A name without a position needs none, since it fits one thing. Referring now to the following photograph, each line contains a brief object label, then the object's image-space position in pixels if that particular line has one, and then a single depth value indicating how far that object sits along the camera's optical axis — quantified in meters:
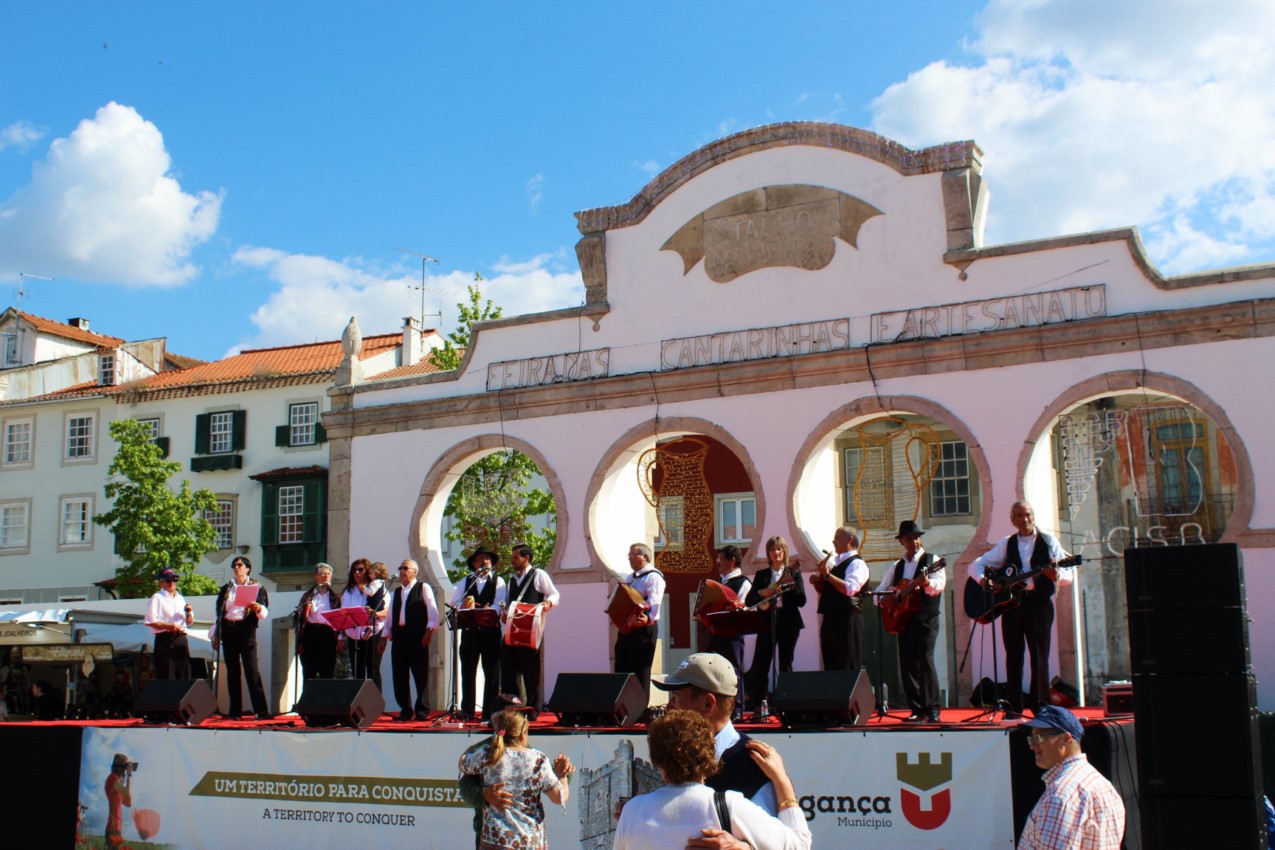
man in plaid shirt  5.71
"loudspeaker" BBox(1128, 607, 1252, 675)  6.84
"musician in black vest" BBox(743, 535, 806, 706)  11.66
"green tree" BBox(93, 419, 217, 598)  32.78
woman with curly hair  4.61
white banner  9.10
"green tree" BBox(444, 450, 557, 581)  27.05
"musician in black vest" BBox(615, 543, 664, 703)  12.29
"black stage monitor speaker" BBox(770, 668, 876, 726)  9.80
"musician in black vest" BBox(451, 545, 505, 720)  13.09
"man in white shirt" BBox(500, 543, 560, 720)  12.88
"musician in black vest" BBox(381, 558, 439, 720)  13.80
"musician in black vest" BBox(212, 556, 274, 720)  14.11
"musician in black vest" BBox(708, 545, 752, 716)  11.94
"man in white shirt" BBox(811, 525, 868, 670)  11.40
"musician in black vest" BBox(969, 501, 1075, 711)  10.59
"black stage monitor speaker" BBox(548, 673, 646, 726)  10.81
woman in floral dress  7.48
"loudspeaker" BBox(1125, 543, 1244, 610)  6.87
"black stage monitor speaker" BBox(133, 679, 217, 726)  12.62
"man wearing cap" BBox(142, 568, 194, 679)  14.01
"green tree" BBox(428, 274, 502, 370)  27.56
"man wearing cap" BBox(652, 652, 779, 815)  5.04
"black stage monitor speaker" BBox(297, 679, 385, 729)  11.88
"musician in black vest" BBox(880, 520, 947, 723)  10.66
